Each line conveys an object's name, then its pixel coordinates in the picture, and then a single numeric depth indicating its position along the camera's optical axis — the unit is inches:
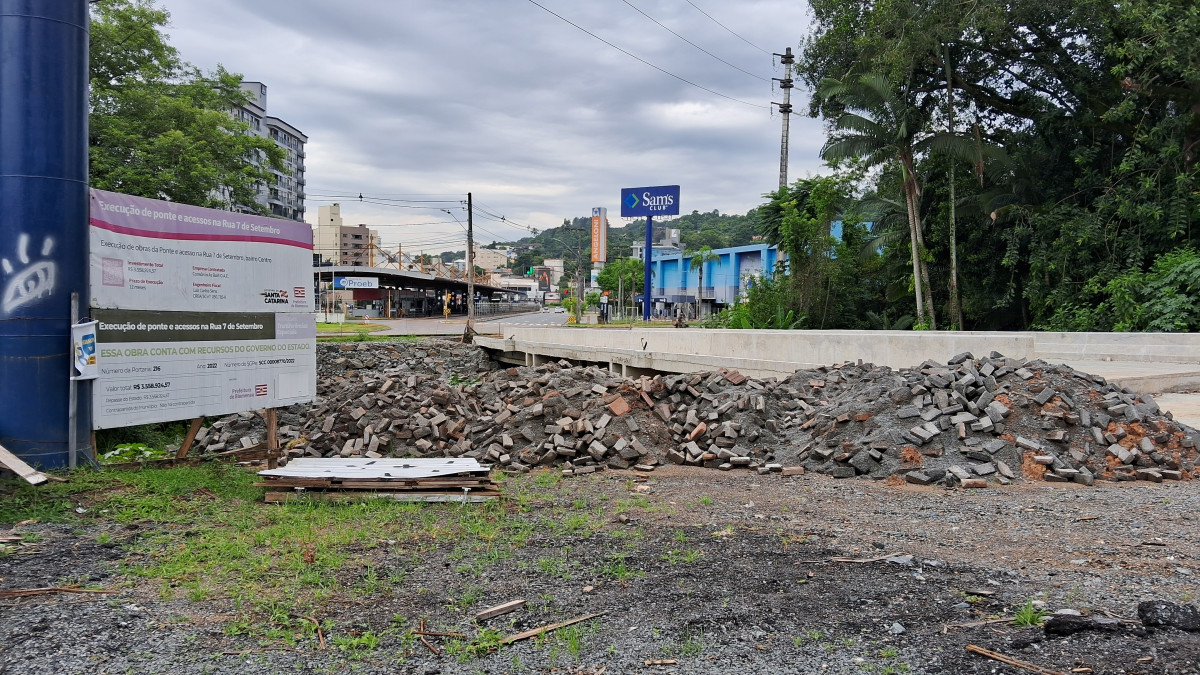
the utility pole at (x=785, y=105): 1338.6
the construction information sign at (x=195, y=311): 270.4
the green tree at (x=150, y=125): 946.7
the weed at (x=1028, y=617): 145.5
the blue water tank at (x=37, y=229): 255.8
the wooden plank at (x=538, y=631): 142.3
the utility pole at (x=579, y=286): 2113.7
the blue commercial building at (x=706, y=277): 2726.4
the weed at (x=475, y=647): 135.9
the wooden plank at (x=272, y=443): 320.8
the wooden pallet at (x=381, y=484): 254.1
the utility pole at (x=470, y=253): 1501.0
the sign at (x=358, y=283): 2401.6
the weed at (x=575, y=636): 138.2
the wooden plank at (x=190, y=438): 300.5
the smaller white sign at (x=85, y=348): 258.8
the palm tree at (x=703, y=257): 2728.8
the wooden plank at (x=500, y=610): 153.5
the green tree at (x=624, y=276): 4163.4
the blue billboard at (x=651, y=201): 1831.9
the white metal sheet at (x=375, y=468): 259.4
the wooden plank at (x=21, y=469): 224.2
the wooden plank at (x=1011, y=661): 125.5
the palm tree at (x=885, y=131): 898.1
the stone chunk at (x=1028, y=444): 315.3
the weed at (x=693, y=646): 137.4
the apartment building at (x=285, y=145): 3499.0
